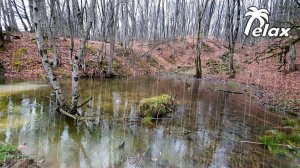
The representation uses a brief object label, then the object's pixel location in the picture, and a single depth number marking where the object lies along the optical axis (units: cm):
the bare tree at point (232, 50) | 1222
